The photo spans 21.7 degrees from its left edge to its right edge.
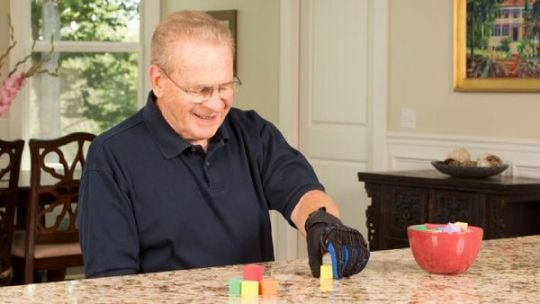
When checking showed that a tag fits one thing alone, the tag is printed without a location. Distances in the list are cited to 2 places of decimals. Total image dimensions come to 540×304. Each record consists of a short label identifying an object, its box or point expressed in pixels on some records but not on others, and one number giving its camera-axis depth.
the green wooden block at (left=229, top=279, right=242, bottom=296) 2.35
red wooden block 2.38
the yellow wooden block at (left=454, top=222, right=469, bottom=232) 2.61
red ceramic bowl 2.54
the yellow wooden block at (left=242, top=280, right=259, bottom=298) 2.33
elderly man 2.72
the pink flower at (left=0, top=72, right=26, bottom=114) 5.40
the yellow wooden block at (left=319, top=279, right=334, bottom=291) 2.42
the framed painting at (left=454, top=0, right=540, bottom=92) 6.00
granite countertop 2.32
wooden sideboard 5.50
